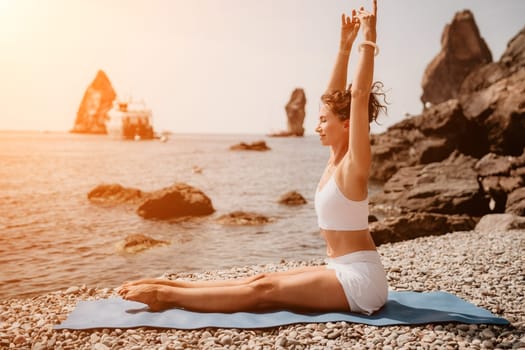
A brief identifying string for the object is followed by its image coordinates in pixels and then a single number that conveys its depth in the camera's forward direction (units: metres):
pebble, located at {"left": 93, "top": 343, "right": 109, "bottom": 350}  3.98
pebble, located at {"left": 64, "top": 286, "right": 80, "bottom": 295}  7.03
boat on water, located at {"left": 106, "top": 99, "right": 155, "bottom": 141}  114.73
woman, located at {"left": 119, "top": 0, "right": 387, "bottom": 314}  4.15
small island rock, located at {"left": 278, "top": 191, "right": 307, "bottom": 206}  20.97
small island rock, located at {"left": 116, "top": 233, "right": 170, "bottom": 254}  11.52
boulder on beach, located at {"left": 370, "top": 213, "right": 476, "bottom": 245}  11.27
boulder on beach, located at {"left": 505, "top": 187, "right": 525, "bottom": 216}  13.58
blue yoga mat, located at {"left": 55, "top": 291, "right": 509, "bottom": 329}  4.43
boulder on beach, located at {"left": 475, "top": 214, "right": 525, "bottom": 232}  11.01
